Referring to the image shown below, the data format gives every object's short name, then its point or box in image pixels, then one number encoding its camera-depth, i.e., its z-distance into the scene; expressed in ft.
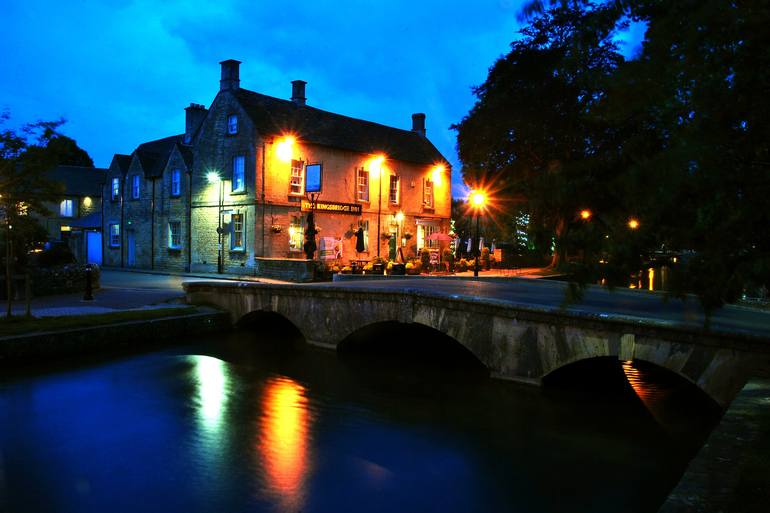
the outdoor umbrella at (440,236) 112.18
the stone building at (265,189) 100.94
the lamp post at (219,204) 103.65
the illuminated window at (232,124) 103.45
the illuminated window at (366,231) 115.96
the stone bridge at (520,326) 28.84
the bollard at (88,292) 62.23
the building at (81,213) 142.41
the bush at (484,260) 116.47
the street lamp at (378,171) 118.93
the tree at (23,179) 53.31
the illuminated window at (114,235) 133.28
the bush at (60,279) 66.80
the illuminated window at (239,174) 101.50
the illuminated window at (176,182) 115.85
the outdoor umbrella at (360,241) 102.99
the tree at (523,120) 100.58
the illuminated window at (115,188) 133.60
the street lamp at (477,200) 90.35
